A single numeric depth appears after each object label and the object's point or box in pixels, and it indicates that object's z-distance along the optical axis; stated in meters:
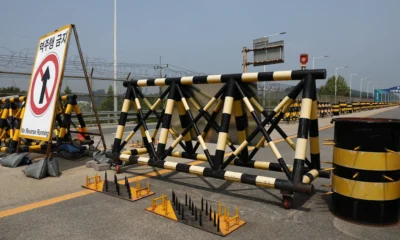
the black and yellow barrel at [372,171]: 3.19
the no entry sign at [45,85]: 5.67
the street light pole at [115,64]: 17.67
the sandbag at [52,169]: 5.28
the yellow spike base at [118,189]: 4.16
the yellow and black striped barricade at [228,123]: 3.74
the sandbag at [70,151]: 6.83
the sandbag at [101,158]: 6.02
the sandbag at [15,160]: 6.04
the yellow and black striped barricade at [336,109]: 29.95
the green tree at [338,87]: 89.62
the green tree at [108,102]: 17.55
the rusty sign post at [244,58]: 23.78
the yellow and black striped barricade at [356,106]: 39.16
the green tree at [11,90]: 12.85
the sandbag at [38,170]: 5.16
